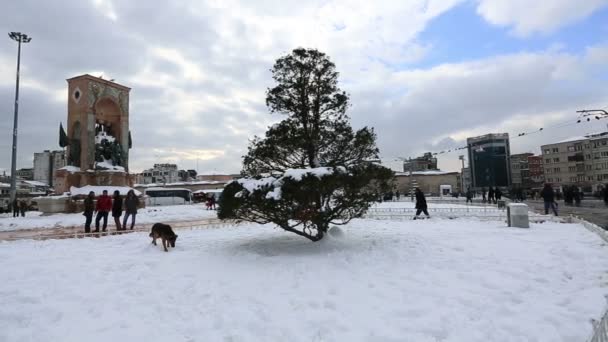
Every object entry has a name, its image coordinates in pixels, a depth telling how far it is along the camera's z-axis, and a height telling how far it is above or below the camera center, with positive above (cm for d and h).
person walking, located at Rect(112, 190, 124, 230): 1227 -30
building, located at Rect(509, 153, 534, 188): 10550 +620
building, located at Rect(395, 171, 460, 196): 7994 +249
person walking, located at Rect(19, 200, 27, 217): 2434 -38
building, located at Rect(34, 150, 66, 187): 10052 +1016
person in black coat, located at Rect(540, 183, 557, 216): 1559 -31
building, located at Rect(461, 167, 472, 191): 10912 +438
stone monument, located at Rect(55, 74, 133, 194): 2712 +442
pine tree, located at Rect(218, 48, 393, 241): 716 +74
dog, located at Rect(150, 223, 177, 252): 832 -82
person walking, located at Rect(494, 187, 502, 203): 2534 -27
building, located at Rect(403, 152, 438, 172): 9651 +723
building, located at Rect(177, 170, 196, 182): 11654 +758
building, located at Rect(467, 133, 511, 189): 8562 +684
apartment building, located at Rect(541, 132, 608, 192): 6931 +541
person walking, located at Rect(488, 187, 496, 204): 2706 -44
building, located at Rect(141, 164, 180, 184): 11669 +796
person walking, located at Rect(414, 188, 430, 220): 1568 -52
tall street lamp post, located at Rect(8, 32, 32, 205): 2515 +576
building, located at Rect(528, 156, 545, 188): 10050 +569
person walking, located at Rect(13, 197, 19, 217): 2381 -43
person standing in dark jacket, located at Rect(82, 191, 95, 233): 1188 -30
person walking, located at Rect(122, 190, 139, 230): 1281 -19
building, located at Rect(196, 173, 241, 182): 8794 +485
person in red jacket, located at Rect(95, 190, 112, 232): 1184 -24
